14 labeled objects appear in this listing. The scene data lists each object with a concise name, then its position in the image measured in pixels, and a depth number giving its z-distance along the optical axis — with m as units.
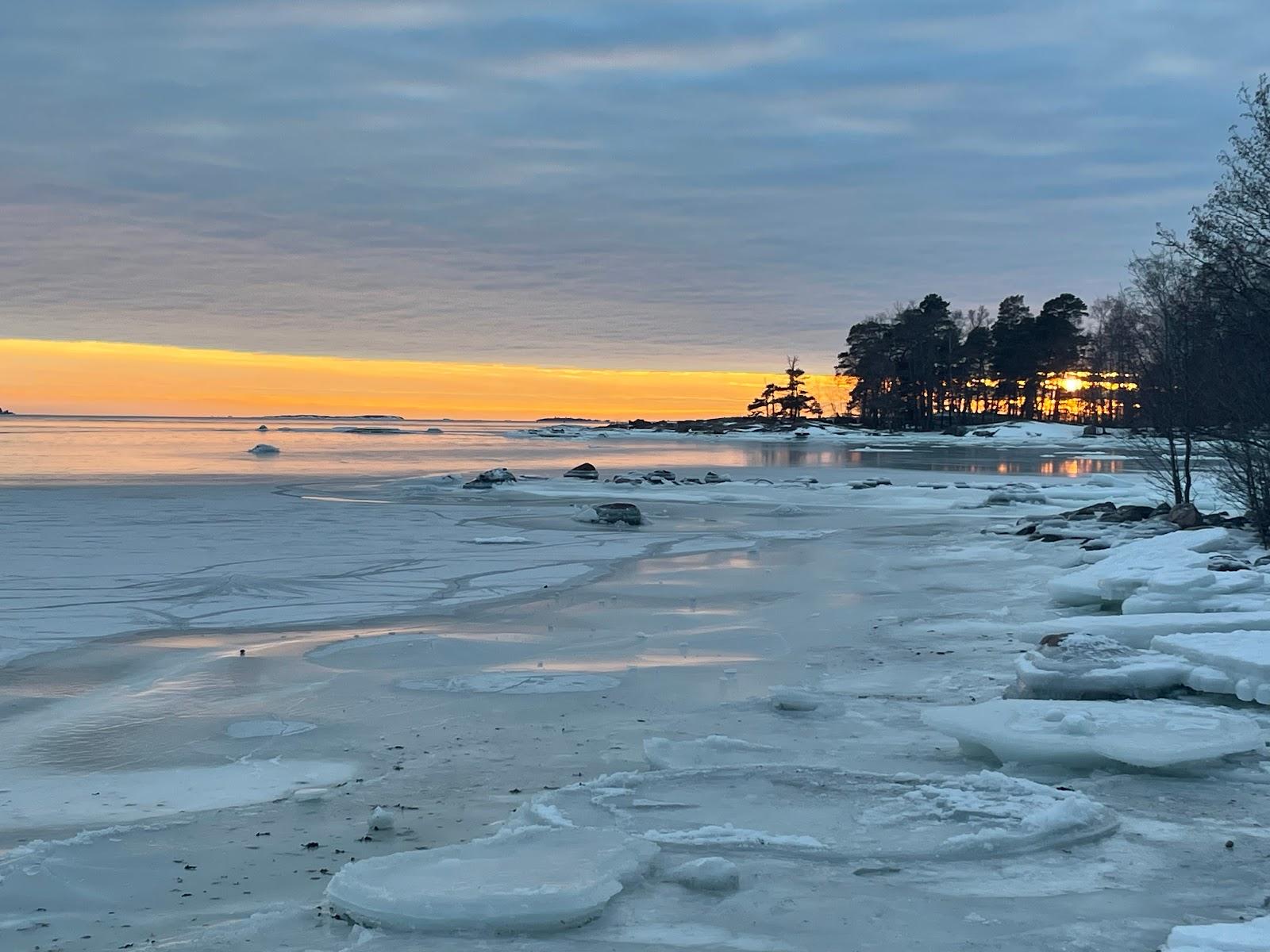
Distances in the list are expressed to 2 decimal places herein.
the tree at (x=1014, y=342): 93.09
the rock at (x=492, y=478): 32.06
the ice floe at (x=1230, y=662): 7.06
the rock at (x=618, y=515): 21.62
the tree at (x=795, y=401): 122.69
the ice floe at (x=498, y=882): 4.05
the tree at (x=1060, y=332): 91.44
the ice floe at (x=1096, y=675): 7.26
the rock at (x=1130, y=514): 19.91
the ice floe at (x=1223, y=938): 3.63
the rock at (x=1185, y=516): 17.53
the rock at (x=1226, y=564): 11.47
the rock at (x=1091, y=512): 21.62
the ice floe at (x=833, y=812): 4.83
